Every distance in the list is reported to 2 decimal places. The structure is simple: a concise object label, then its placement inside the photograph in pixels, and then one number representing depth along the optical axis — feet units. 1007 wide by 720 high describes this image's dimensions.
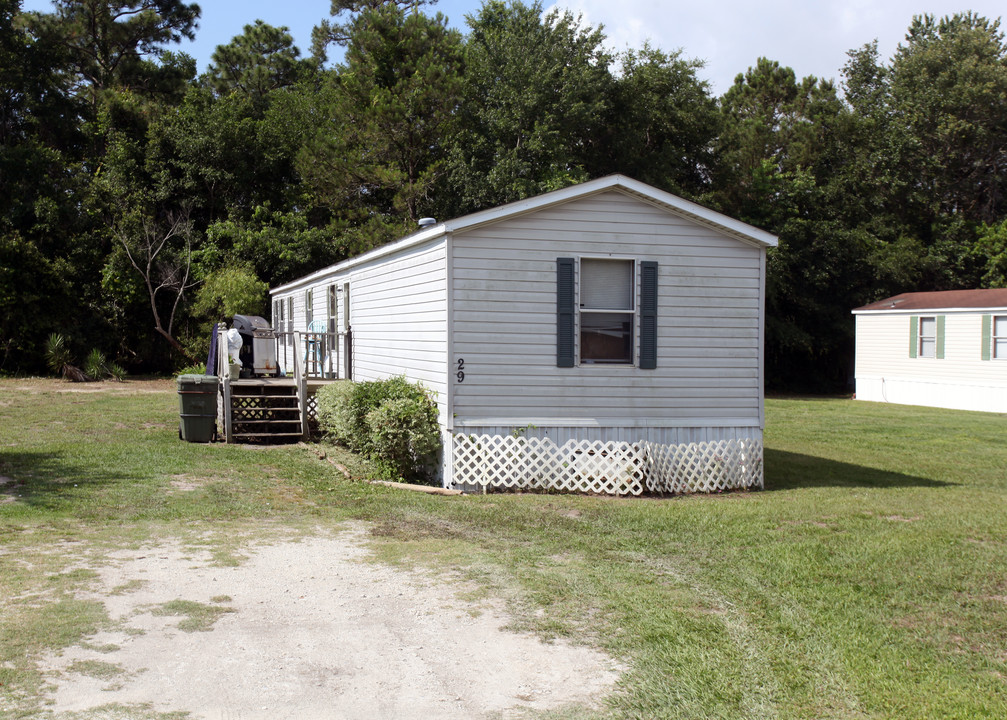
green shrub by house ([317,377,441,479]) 34.12
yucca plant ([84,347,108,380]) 85.20
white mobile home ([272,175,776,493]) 33.58
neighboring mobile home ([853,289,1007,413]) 73.36
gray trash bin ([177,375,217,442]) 42.65
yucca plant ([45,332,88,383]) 83.82
